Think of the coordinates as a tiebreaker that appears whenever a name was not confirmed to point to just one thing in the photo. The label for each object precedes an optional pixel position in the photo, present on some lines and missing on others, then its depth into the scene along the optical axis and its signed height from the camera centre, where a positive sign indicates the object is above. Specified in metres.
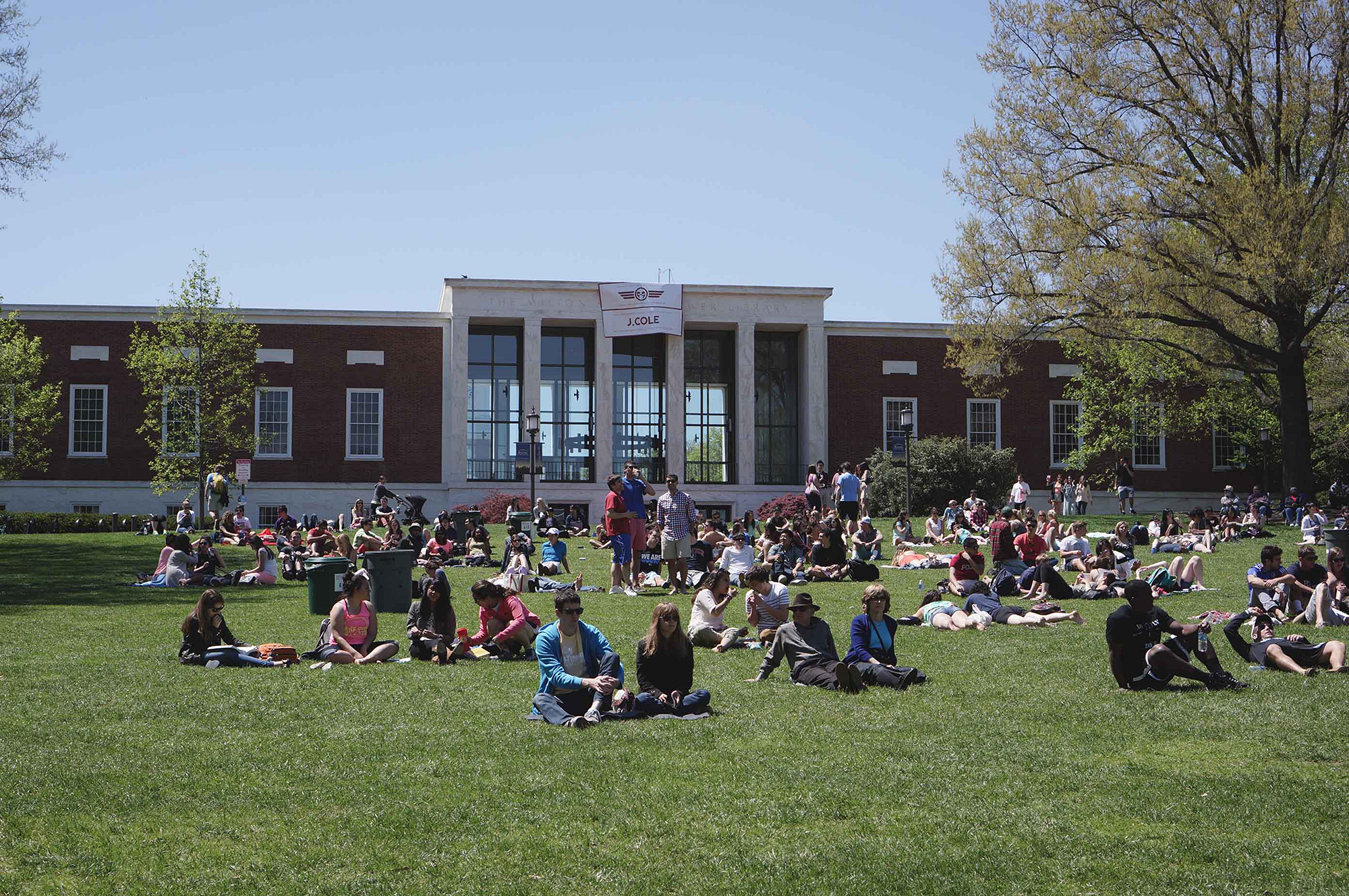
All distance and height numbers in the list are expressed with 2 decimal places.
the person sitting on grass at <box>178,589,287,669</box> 13.03 -1.70
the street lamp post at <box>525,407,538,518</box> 38.62 +1.53
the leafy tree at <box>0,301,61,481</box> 43.72 +2.71
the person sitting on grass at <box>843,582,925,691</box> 11.63 -1.50
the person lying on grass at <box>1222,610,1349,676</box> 11.86 -1.66
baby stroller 37.45 -0.96
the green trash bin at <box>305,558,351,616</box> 17.75 -1.47
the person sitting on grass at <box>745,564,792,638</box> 15.30 -1.51
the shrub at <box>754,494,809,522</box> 43.12 -0.96
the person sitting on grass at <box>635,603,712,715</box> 10.34 -1.53
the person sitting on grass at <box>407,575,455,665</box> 13.61 -1.62
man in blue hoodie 10.01 -1.57
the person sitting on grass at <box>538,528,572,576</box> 24.02 -1.50
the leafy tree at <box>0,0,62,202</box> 26.78 +7.86
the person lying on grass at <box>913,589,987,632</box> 16.02 -1.76
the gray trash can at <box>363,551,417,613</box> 18.16 -1.45
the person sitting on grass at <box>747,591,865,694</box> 11.77 -1.63
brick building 47.50 +3.12
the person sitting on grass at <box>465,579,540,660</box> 13.59 -1.56
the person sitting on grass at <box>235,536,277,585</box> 23.19 -1.73
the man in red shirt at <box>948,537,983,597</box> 18.33 -1.33
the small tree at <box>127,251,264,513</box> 44.88 +3.56
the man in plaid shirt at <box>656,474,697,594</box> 20.22 -0.79
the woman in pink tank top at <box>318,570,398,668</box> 13.23 -1.63
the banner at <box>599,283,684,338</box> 49.62 +6.71
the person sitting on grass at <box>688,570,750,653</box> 14.59 -1.63
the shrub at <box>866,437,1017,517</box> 41.44 +0.14
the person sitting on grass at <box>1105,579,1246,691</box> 11.15 -1.51
